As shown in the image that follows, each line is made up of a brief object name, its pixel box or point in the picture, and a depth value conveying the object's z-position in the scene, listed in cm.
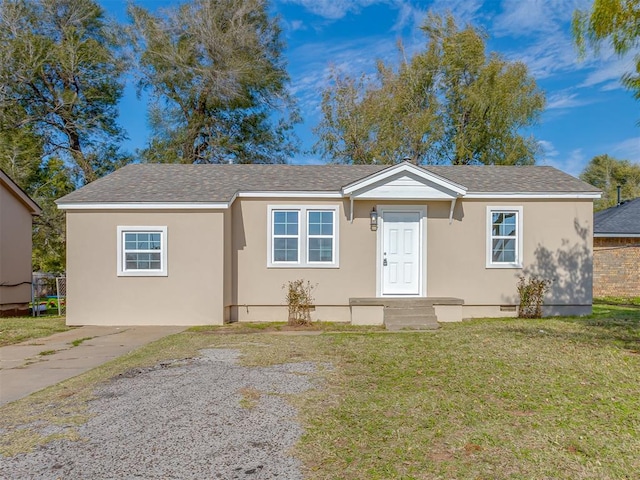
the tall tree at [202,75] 2322
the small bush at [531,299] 1123
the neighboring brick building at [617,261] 1728
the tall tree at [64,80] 2170
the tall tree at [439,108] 2417
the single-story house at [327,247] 1073
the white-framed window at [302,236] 1130
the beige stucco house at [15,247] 1335
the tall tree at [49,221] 2086
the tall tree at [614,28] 675
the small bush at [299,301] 1082
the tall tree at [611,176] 3759
